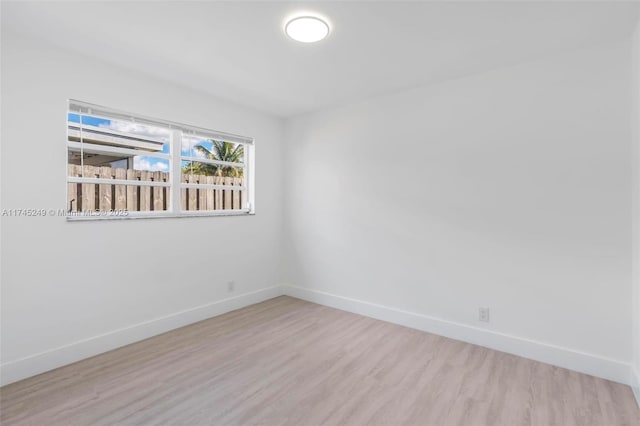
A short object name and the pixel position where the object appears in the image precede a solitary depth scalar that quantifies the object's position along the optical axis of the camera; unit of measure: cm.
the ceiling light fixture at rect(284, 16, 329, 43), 210
